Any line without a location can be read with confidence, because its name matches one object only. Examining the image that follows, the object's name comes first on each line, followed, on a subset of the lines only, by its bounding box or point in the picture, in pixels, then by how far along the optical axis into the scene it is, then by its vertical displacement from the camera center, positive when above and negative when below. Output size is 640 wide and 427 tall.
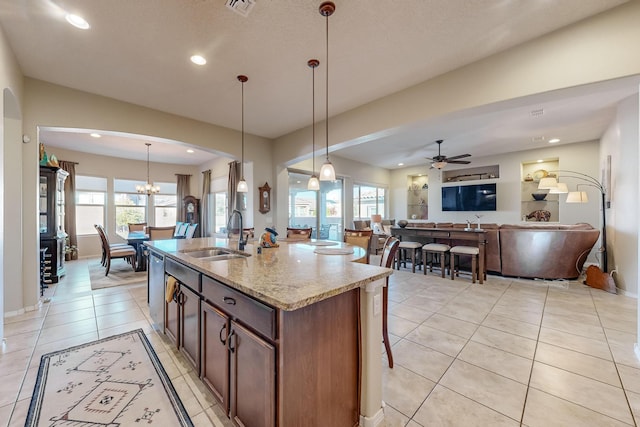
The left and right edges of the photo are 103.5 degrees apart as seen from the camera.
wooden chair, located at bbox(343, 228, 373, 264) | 3.13 -0.31
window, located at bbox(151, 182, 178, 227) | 8.43 +0.33
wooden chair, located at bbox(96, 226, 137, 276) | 4.93 -0.75
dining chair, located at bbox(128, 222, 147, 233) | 6.86 -0.34
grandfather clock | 8.41 +0.15
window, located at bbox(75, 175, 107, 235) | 7.09 +0.37
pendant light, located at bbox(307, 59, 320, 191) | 2.85 +1.70
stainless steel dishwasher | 2.48 -0.78
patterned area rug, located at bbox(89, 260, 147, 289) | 4.40 -1.19
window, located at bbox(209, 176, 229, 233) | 7.73 +0.37
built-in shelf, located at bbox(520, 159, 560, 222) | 6.75 +0.53
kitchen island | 1.13 -0.66
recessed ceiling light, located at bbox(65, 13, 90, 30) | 2.19 +1.73
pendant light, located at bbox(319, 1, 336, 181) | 2.03 +1.67
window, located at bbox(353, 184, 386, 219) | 8.39 +0.46
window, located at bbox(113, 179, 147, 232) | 7.67 +0.35
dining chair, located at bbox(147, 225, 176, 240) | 5.26 -0.38
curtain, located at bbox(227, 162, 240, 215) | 6.56 +0.86
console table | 4.49 -0.43
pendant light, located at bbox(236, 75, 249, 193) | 3.63 +0.39
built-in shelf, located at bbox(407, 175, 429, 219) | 9.20 +0.64
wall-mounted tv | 7.39 +0.49
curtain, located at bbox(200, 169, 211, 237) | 8.34 +0.31
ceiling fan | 6.10 +1.29
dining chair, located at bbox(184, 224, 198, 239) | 6.05 -0.40
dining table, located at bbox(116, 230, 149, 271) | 5.25 -0.73
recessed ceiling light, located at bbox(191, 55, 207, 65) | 2.75 +1.72
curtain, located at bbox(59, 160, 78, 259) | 6.60 +0.26
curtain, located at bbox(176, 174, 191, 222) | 8.51 +0.70
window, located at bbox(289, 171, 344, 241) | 7.08 +0.21
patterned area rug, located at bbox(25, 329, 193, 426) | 1.56 -1.25
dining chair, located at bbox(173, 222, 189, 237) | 6.47 -0.42
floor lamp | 4.22 +0.52
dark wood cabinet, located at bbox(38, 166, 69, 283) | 4.28 -0.03
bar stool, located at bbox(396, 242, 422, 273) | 5.13 -0.84
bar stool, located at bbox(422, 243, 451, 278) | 4.73 -0.72
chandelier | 6.75 +0.69
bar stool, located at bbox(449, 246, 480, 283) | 4.39 -0.72
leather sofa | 4.29 -0.65
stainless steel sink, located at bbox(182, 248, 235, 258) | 2.55 -0.39
